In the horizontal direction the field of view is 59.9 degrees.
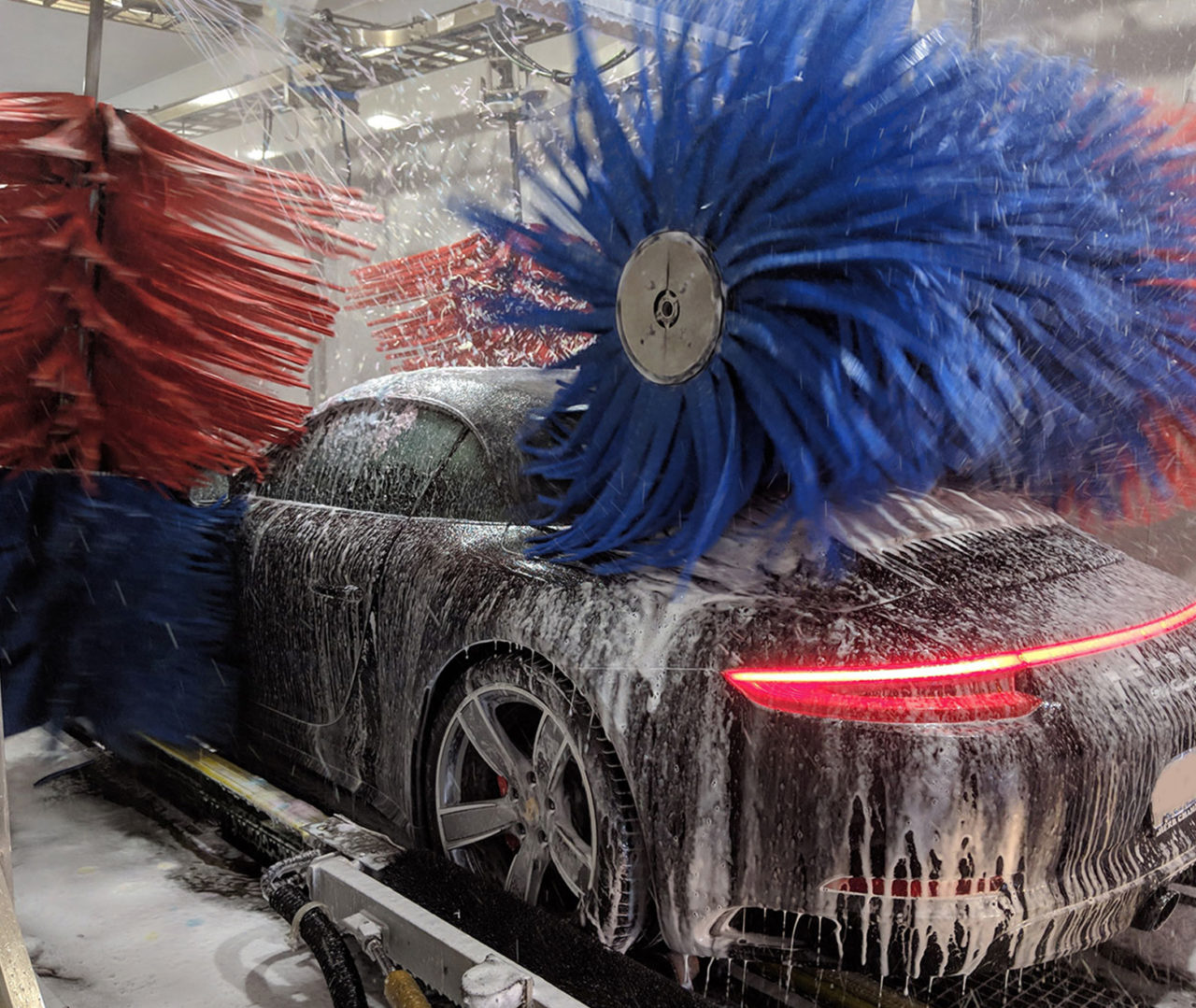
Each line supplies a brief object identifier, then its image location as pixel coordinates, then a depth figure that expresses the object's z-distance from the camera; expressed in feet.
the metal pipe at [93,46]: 8.87
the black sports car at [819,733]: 5.56
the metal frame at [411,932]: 6.10
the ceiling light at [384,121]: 15.60
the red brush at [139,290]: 8.68
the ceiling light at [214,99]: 10.12
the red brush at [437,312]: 12.67
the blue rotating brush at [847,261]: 5.98
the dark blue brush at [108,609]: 9.03
